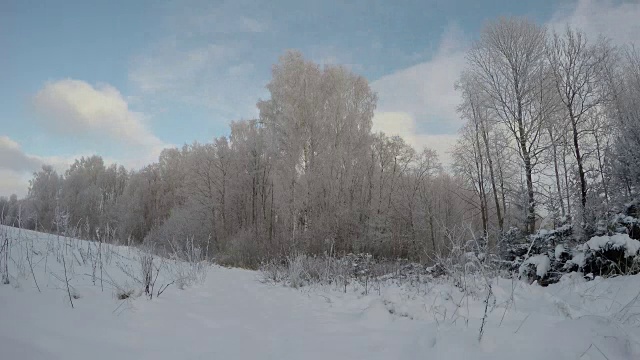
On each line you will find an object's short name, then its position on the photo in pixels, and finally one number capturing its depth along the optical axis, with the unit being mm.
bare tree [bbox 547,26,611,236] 12078
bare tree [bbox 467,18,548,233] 12648
